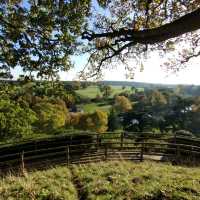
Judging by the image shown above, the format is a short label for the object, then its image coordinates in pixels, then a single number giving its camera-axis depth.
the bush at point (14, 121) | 19.19
